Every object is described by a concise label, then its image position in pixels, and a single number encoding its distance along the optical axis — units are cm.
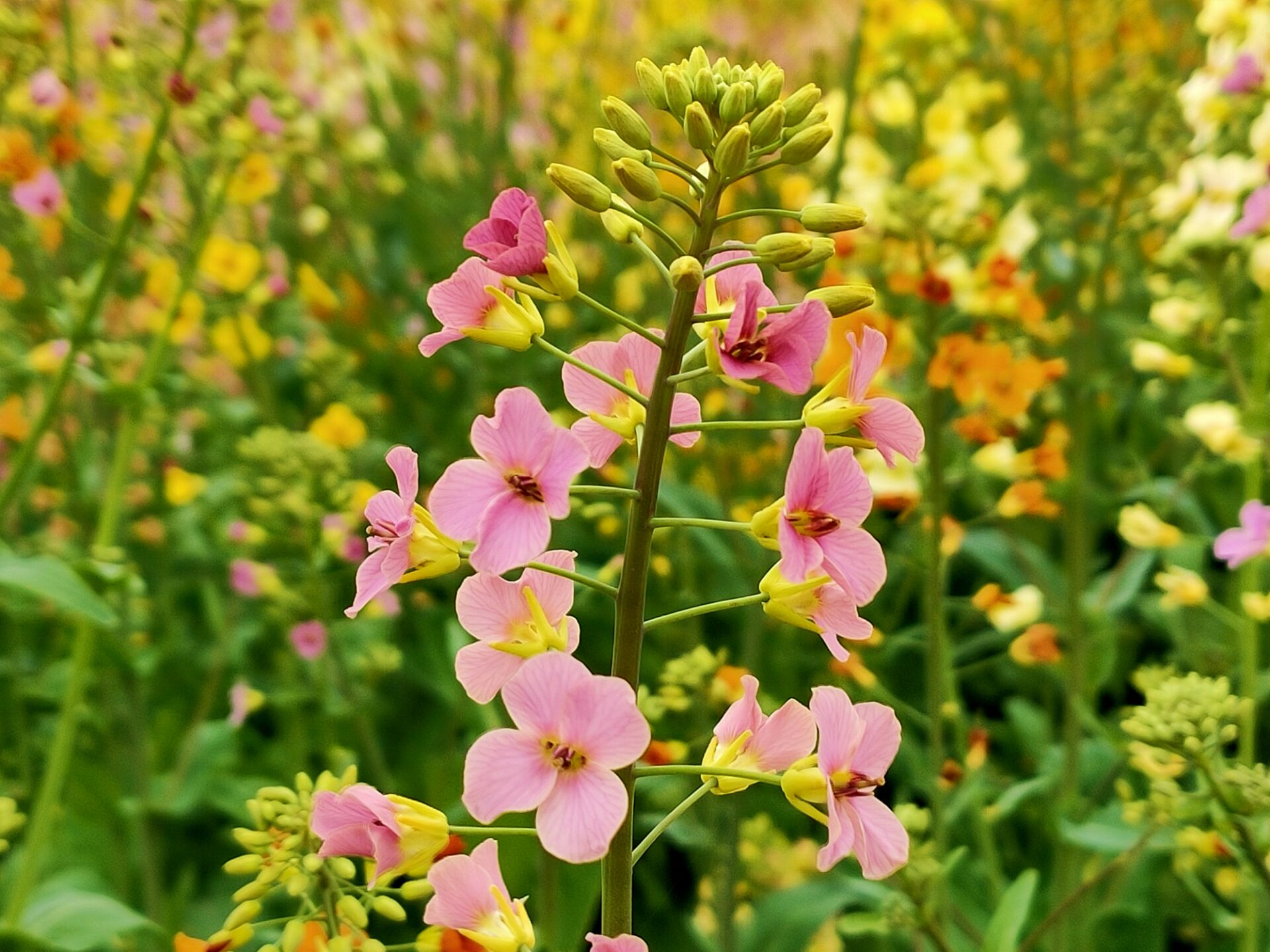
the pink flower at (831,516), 25
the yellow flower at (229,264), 64
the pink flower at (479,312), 26
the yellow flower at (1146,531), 42
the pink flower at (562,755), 24
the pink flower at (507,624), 26
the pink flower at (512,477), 25
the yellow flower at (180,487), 59
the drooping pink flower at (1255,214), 38
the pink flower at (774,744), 27
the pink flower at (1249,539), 34
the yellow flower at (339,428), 58
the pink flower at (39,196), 48
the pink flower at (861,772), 26
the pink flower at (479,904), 25
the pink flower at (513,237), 26
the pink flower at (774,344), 25
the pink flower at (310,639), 50
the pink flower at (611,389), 28
